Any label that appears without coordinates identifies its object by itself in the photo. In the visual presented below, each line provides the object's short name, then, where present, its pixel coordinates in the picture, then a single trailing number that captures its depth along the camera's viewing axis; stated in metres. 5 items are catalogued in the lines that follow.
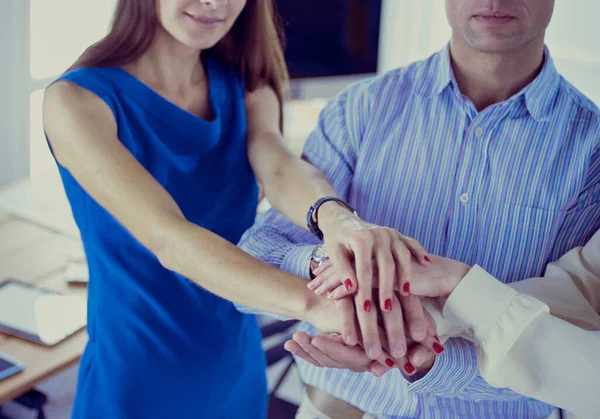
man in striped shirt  1.21
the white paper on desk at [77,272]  1.72
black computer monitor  2.38
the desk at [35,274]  1.38
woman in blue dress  1.08
